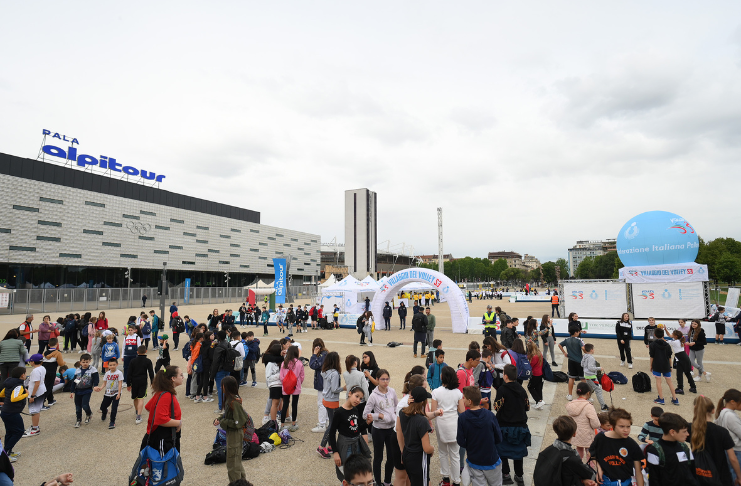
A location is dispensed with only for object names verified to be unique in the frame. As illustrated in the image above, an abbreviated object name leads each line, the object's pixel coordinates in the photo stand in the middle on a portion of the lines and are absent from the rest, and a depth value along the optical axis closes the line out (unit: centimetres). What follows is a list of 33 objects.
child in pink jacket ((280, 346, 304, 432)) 698
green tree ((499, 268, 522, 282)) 13712
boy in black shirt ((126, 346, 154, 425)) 749
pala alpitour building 4766
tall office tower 10731
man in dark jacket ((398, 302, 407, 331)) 2322
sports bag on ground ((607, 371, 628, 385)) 972
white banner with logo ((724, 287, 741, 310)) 2238
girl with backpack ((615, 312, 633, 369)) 1102
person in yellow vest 1343
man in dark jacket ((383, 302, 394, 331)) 2223
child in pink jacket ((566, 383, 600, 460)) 480
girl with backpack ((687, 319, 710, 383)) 964
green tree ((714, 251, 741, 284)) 4288
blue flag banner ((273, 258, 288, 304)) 2992
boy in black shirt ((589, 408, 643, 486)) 379
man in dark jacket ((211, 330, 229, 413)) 848
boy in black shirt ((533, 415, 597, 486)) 348
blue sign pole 4209
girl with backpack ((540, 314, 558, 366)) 1101
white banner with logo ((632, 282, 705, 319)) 2022
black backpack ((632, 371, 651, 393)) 918
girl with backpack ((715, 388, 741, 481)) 411
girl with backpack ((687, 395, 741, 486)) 386
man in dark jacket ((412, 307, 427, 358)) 1372
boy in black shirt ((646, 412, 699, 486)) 378
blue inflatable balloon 2120
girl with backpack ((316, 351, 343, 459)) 622
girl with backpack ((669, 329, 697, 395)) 870
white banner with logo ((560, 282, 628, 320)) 2156
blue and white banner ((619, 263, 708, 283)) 2059
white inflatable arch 2070
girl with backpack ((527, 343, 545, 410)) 767
